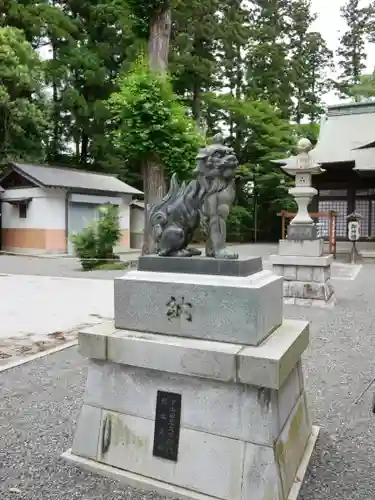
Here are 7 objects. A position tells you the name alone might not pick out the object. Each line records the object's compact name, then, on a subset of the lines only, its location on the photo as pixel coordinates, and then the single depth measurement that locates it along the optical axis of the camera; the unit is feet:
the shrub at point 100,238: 43.80
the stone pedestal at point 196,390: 7.04
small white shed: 60.08
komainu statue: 8.29
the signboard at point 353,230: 46.78
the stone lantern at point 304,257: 24.52
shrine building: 53.52
